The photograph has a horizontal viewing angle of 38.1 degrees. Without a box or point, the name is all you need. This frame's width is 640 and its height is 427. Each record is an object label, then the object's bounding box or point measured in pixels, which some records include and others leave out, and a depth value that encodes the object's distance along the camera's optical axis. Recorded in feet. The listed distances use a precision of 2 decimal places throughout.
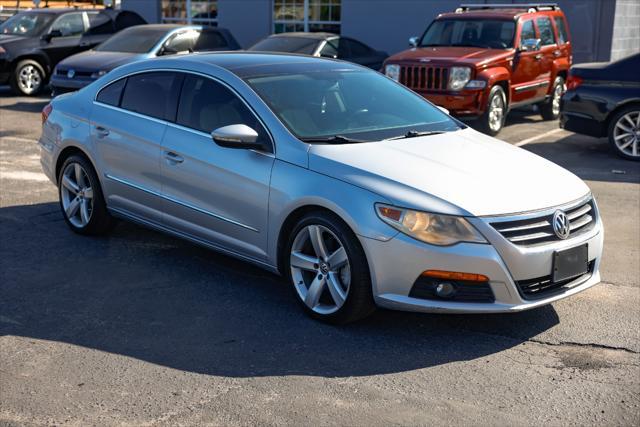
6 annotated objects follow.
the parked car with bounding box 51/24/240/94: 50.78
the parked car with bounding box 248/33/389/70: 51.26
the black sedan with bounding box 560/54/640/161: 38.04
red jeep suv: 42.93
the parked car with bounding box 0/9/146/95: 59.41
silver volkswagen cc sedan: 17.03
